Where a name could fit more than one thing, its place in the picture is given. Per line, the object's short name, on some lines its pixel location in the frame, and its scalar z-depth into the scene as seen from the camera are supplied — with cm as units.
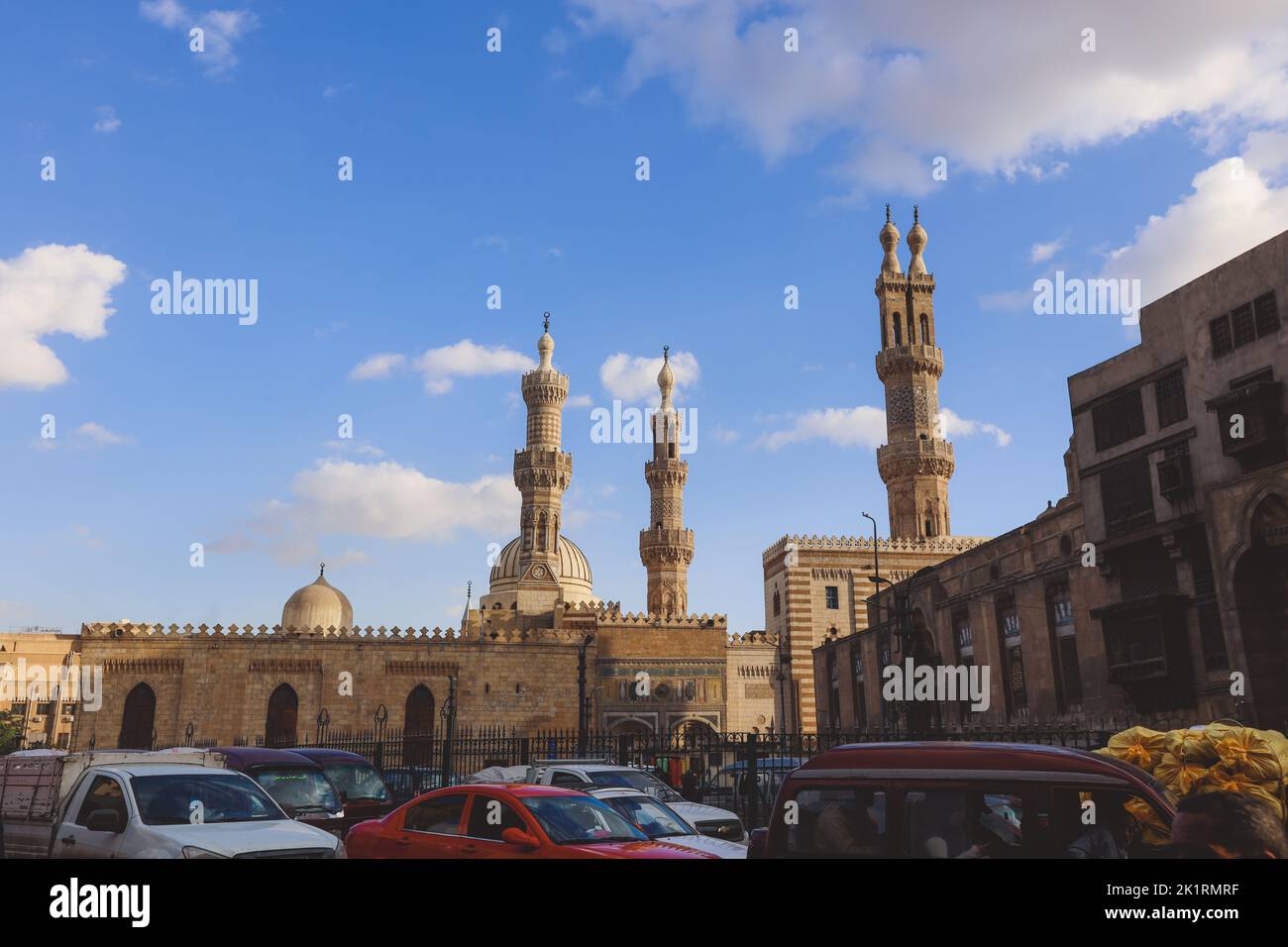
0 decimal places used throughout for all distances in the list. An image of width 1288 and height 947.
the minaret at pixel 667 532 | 5981
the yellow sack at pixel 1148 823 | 604
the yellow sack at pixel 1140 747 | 935
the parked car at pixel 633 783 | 1341
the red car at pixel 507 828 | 784
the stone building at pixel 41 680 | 4062
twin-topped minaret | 5303
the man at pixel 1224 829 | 550
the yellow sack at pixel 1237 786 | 810
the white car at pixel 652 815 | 1022
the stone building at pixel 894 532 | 4853
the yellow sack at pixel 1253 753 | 830
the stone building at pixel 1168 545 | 1832
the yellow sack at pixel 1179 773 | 875
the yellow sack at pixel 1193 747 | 875
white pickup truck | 838
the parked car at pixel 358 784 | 1462
